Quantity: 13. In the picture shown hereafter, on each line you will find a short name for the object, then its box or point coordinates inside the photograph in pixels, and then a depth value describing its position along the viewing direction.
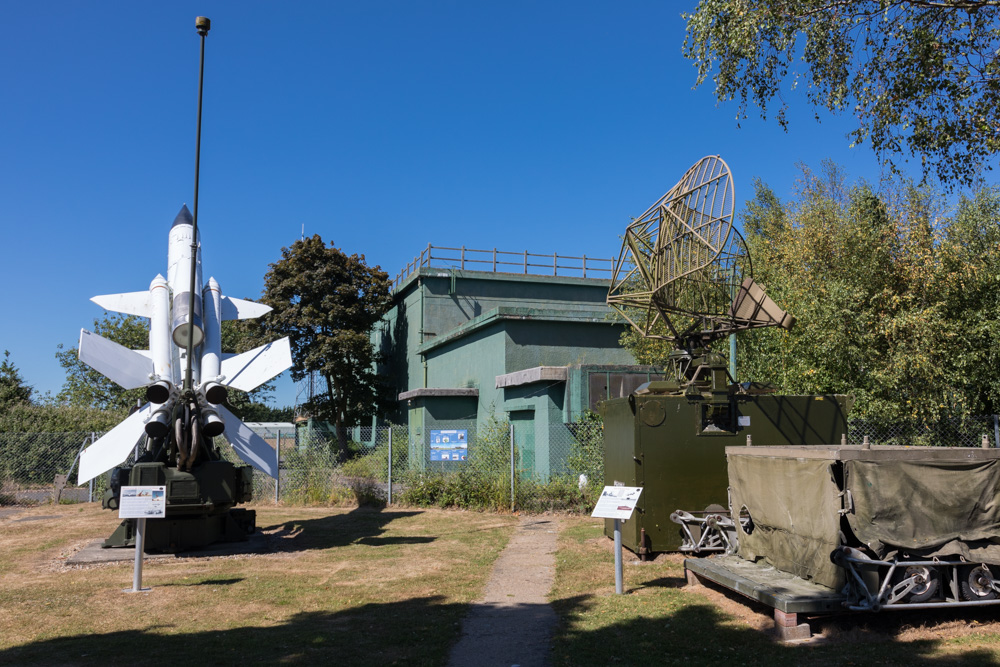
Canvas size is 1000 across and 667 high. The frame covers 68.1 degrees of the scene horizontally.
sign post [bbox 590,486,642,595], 8.95
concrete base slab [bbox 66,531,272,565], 12.39
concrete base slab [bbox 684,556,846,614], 6.85
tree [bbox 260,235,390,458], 31.73
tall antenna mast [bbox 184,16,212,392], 12.44
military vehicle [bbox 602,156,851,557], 10.73
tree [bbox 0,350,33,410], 30.61
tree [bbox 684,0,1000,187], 11.78
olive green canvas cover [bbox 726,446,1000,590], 6.96
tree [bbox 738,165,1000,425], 13.84
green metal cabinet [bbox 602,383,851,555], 10.75
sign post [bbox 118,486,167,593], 9.92
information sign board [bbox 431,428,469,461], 19.59
